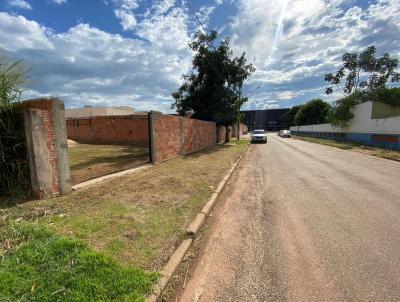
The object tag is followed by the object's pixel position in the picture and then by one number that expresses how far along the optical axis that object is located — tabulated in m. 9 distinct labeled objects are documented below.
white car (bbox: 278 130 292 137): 45.94
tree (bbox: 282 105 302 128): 86.22
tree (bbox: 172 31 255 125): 22.33
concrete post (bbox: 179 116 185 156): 13.74
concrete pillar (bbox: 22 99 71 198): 5.01
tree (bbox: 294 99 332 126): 60.94
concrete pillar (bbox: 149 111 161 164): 10.27
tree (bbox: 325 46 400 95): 28.03
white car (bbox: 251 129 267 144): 28.92
